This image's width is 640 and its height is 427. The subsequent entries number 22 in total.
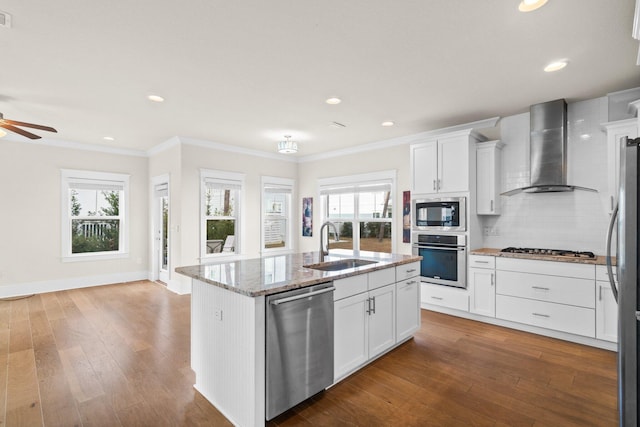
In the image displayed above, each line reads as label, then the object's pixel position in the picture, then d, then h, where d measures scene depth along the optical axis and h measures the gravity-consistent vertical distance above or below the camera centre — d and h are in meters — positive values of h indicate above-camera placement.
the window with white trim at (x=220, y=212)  5.68 +0.09
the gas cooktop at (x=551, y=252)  3.46 -0.44
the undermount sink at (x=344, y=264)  3.06 -0.48
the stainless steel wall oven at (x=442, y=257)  4.12 -0.57
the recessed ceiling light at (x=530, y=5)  1.95 +1.34
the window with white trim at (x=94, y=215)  5.67 +0.04
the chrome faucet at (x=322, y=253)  3.10 -0.38
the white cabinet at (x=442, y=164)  4.14 +0.72
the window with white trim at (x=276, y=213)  6.65 +0.07
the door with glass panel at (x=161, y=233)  6.29 -0.34
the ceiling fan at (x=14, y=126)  3.37 +1.02
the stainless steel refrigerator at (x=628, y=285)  1.47 -0.34
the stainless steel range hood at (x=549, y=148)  3.68 +0.82
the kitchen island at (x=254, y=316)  1.89 -0.73
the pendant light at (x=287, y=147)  4.96 +1.11
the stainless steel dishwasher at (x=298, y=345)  1.94 -0.87
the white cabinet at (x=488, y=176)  4.15 +0.52
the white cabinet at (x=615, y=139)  3.12 +0.78
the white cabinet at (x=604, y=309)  3.10 -0.95
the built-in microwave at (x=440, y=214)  4.14 +0.02
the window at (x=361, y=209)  5.65 +0.13
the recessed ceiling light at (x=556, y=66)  2.74 +1.34
